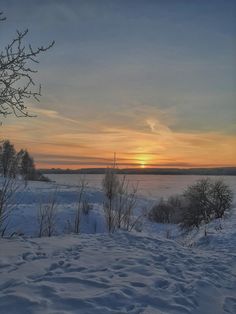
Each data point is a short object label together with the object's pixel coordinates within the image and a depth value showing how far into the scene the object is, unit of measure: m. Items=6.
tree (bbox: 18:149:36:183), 46.05
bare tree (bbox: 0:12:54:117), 3.82
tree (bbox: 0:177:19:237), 5.00
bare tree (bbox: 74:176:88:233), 6.40
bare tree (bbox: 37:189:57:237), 5.94
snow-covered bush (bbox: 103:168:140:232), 6.82
